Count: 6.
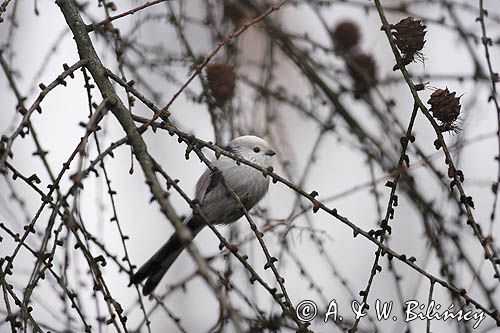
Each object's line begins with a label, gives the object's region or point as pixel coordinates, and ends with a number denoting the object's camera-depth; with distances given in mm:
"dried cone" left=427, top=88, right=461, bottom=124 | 3924
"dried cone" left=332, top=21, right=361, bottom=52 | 7836
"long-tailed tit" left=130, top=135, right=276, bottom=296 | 6059
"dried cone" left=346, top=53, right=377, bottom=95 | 6512
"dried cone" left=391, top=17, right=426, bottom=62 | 3955
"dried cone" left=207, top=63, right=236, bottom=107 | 5730
